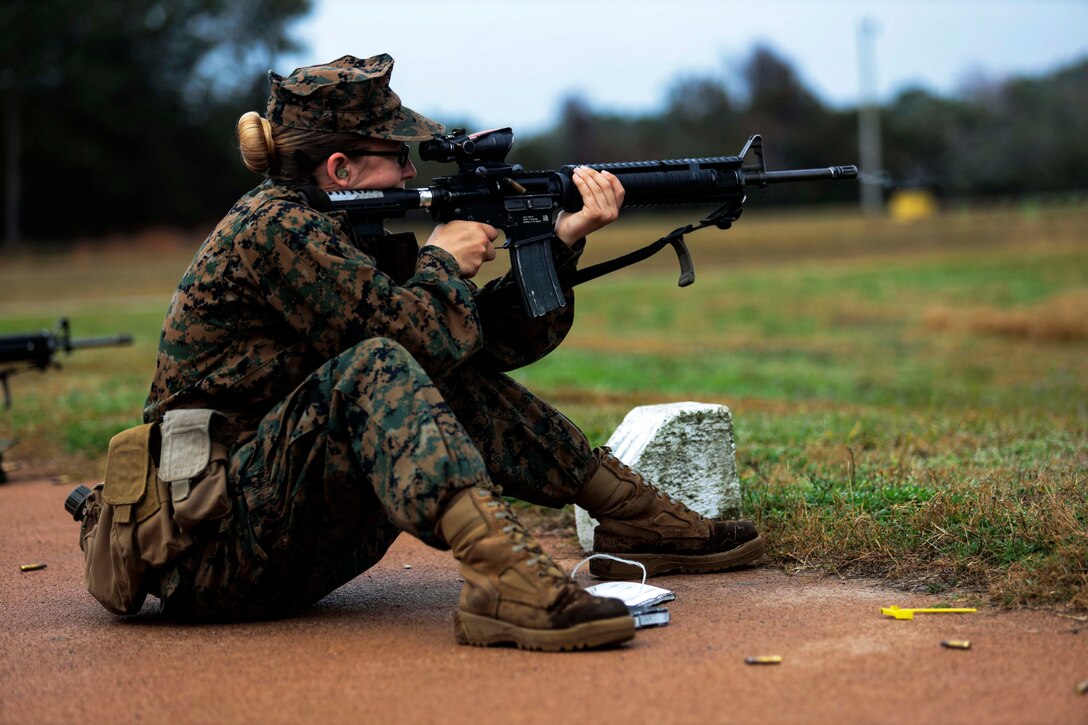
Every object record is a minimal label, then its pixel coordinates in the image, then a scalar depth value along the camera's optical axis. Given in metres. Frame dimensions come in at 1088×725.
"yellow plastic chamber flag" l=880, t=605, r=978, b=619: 3.97
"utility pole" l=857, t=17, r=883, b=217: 53.69
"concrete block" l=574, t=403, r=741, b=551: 5.23
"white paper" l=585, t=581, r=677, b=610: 4.03
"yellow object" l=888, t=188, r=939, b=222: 50.77
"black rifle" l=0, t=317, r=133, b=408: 8.41
